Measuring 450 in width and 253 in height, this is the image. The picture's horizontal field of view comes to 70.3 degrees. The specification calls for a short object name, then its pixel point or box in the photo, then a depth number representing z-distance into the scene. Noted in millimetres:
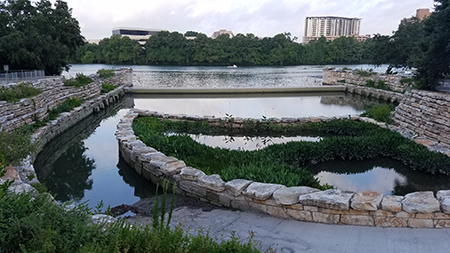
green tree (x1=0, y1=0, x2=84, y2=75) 16875
